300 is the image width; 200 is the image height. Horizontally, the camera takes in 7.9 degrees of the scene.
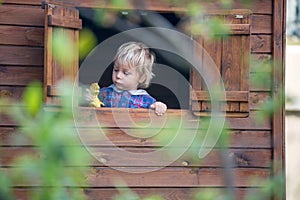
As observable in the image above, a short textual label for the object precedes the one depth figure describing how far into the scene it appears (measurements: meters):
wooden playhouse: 6.83
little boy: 7.02
